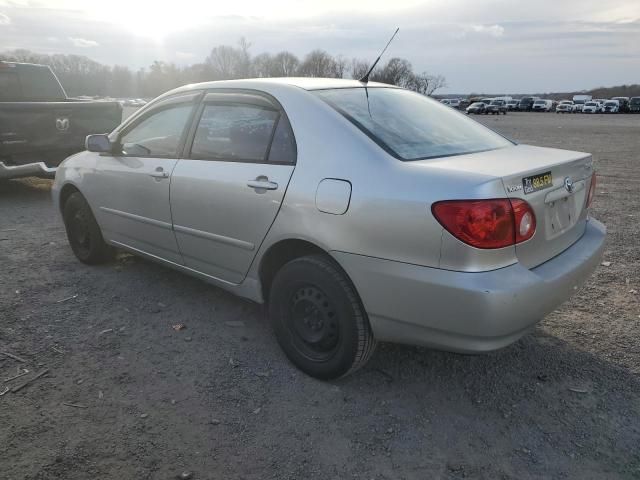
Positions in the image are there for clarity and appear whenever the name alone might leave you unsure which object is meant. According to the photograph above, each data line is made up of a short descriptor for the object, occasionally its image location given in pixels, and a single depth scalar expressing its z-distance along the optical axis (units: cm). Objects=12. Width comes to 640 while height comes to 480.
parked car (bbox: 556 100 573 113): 6431
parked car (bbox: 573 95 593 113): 6556
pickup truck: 718
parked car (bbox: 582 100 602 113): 6231
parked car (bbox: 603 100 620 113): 6134
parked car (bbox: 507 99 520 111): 7450
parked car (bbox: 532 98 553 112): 7144
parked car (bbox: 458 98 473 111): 6612
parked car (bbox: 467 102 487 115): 5634
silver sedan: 235
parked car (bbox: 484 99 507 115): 5622
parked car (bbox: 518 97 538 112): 7262
